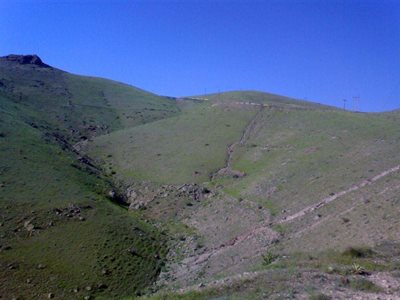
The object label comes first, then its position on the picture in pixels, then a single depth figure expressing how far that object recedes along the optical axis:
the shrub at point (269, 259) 26.02
